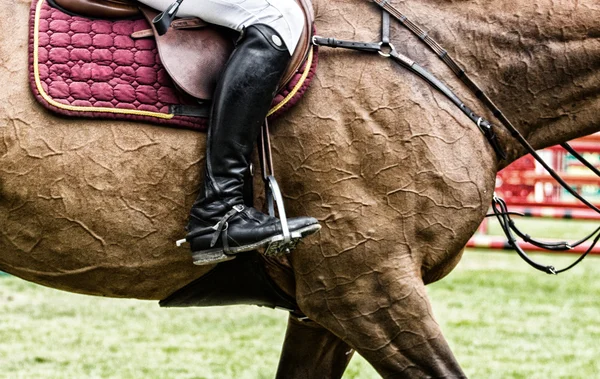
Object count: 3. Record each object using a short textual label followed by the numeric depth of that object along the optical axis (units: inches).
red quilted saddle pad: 264.1
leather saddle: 267.0
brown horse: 265.3
